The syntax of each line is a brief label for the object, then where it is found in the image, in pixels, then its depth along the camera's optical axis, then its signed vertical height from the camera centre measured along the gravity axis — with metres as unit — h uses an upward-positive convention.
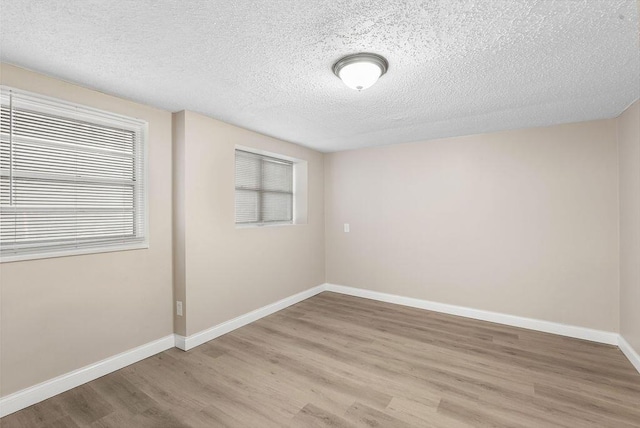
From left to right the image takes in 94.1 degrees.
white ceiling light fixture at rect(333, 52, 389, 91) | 1.88 +0.94
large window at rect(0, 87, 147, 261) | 2.04 +0.29
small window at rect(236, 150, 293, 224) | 3.73 +0.35
